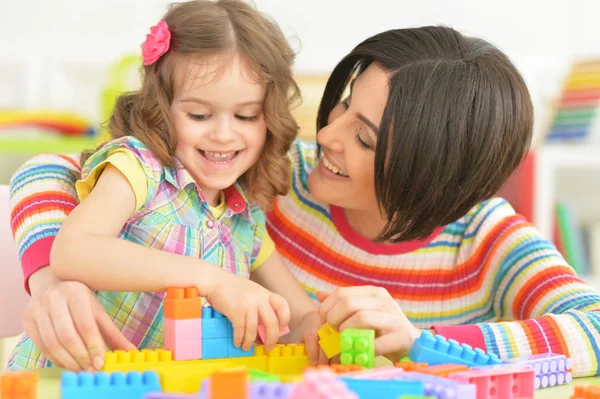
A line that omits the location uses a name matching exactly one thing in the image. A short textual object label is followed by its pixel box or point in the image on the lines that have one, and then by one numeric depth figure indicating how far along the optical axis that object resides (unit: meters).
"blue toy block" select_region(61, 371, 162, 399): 1.05
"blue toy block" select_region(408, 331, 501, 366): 1.18
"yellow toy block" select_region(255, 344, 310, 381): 1.22
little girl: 1.39
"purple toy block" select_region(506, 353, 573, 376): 1.21
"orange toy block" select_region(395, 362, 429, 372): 1.14
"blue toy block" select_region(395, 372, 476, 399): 1.05
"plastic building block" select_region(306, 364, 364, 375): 1.11
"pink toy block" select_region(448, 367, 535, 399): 1.11
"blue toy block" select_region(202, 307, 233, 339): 1.20
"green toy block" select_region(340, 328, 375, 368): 1.16
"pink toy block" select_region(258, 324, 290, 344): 1.23
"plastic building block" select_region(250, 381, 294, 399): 1.00
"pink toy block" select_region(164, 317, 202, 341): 1.18
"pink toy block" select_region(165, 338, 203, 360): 1.18
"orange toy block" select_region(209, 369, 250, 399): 0.98
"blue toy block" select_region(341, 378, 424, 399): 1.05
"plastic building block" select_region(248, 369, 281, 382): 1.06
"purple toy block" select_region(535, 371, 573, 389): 1.22
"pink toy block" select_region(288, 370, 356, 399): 0.97
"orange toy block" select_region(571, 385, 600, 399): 1.07
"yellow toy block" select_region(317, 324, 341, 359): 1.23
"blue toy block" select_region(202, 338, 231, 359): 1.20
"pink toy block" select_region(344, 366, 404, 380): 1.09
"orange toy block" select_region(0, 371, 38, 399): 1.05
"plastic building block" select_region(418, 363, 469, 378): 1.12
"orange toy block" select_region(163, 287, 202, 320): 1.18
